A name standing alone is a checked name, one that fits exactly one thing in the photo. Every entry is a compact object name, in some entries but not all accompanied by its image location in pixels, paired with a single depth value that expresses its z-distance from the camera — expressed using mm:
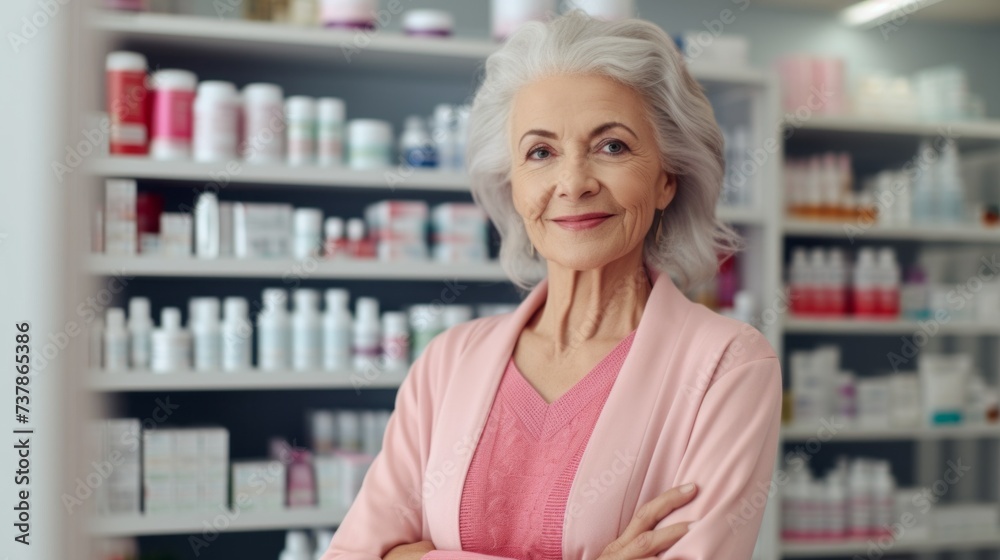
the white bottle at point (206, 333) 2418
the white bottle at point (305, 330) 2467
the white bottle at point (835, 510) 3035
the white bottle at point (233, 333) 2443
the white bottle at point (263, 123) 2445
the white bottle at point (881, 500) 3092
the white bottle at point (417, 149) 2588
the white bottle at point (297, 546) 2459
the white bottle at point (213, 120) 2395
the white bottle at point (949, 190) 3215
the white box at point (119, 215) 2369
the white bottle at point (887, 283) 3102
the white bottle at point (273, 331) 2453
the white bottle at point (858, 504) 3066
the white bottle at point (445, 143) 2608
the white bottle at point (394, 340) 2547
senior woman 1089
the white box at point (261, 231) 2461
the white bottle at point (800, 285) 3059
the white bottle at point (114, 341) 2355
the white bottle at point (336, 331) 2492
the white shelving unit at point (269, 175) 2377
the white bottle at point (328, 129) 2504
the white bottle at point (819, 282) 3064
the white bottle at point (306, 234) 2486
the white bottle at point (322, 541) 2463
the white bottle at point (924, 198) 3205
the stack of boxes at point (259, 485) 2486
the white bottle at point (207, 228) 2449
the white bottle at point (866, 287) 3088
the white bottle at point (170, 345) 2391
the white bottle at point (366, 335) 2514
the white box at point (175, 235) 2432
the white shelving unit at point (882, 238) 2979
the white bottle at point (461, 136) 2588
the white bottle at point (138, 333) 2391
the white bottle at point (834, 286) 3072
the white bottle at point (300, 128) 2465
